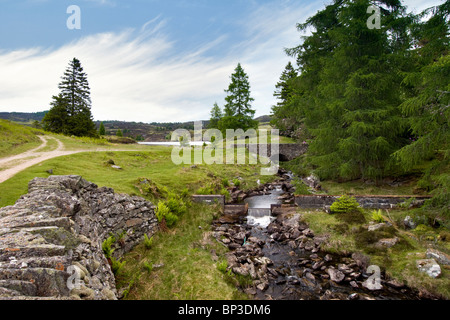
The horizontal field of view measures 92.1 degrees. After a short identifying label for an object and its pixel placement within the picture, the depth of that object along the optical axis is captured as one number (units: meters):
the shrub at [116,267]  8.01
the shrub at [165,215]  12.20
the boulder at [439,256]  8.33
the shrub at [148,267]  8.91
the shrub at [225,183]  22.07
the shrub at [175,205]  13.46
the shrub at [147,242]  10.39
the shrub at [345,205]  13.18
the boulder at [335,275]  9.01
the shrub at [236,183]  23.03
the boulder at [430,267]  8.04
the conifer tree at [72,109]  42.44
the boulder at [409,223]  10.99
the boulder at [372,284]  8.41
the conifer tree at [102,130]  65.07
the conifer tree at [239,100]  40.67
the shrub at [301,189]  16.88
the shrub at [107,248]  8.20
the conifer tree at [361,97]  15.17
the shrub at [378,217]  11.62
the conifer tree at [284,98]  23.39
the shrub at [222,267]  9.46
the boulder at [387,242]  9.99
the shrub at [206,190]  17.30
